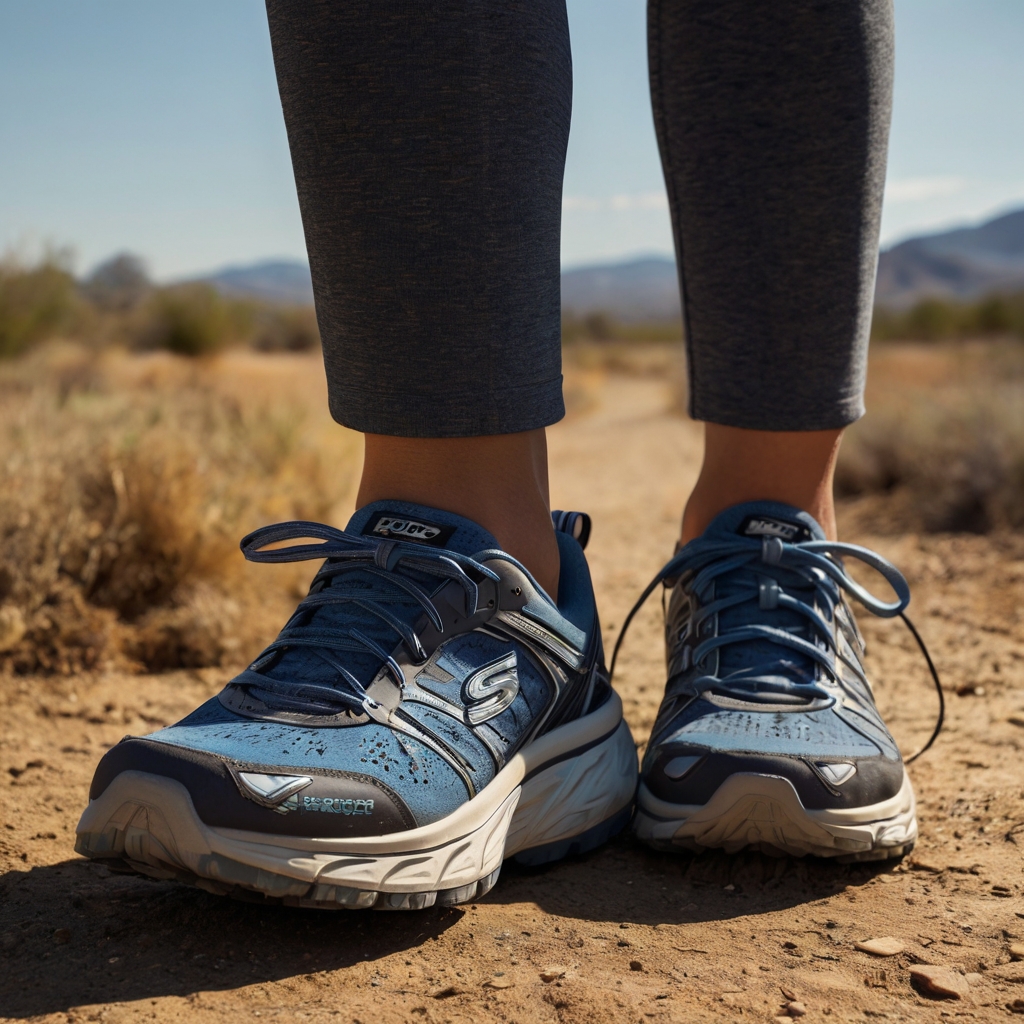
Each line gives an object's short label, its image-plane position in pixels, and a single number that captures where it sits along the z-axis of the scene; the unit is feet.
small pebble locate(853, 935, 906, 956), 3.37
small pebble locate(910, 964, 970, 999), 3.12
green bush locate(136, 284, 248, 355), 53.21
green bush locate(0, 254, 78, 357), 34.09
